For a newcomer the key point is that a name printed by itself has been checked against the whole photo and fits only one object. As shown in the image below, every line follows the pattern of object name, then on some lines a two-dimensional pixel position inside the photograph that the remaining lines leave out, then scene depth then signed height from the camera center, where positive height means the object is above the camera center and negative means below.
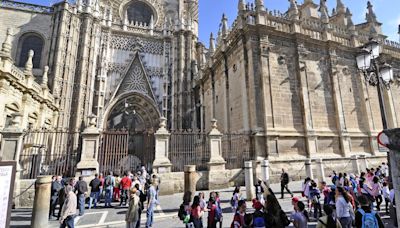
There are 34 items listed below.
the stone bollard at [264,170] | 9.06 -0.71
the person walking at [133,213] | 4.89 -1.31
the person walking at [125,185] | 8.52 -1.18
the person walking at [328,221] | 3.18 -1.02
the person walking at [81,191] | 7.01 -1.19
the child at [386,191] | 6.03 -1.13
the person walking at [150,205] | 5.64 -1.33
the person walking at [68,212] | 5.08 -1.31
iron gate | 10.62 +0.29
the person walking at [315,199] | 5.78 -1.29
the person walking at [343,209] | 4.23 -1.13
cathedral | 12.59 +6.26
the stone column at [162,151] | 9.56 +0.18
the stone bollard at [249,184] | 8.57 -1.24
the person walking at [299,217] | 3.60 -1.08
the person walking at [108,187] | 8.19 -1.22
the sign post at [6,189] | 2.90 -0.43
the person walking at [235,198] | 5.46 -1.13
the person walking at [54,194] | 7.18 -1.25
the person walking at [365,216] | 3.29 -1.02
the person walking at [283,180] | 8.36 -1.07
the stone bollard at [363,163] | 12.66 -0.67
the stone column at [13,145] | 7.97 +0.46
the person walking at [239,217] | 3.83 -1.14
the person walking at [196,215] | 4.50 -1.27
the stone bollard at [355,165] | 11.91 -0.73
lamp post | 6.49 +2.76
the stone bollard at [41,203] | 5.59 -1.20
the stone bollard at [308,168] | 9.83 -0.71
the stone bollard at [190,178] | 8.52 -0.95
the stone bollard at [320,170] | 10.09 -0.83
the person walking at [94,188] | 8.09 -1.23
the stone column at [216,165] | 10.12 -0.53
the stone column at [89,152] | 8.80 +0.17
